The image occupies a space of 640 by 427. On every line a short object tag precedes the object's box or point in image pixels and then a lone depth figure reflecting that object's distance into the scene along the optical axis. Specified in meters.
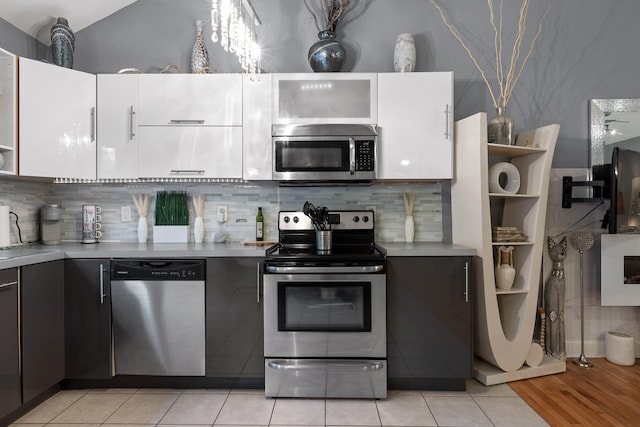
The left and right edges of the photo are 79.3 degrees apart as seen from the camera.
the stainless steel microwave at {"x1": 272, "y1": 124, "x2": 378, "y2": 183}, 2.64
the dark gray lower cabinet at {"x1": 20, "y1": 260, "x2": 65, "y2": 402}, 2.09
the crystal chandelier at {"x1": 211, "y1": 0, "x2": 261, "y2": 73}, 1.82
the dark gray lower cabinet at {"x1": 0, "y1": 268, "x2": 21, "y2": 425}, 1.93
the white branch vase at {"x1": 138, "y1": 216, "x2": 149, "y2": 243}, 2.96
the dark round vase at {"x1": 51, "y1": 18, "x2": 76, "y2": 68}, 2.69
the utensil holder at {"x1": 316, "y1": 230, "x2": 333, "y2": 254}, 2.53
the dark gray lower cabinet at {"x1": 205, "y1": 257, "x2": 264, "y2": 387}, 2.40
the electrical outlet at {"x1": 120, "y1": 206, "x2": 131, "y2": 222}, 3.03
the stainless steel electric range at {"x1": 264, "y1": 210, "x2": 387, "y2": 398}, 2.34
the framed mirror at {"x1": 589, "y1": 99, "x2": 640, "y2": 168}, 2.96
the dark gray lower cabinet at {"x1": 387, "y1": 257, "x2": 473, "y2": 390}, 2.39
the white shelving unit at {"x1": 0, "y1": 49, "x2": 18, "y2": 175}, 2.35
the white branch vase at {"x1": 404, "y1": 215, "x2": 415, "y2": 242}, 2.96
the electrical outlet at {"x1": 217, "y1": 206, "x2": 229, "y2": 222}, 3.01
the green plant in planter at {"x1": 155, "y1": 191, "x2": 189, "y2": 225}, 2.97
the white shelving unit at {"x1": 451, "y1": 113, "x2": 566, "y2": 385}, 2.47
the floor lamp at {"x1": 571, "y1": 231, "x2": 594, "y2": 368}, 2.80
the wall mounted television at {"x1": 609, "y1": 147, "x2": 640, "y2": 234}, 2.59
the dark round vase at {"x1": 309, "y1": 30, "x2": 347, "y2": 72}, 2.75
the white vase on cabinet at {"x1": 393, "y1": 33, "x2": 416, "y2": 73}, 2.78
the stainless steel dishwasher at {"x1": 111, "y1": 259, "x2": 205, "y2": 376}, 2.40
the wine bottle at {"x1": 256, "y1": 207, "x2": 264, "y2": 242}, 2.96
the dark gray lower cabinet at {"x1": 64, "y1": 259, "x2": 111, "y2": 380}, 2.38
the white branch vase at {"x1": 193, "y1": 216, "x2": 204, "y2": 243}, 2.96
